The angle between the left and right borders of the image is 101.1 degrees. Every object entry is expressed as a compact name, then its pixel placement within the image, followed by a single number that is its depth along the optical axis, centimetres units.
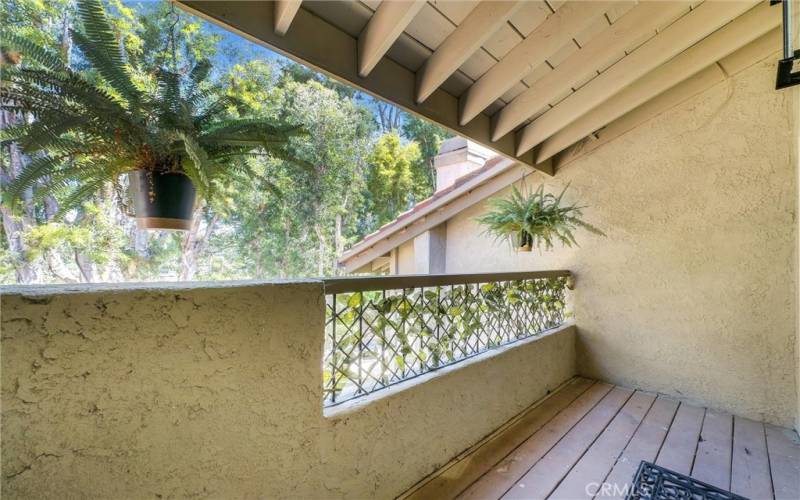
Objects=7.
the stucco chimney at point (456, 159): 420
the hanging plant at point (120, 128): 84
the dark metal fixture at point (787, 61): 119
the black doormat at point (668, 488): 150
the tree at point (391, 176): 935
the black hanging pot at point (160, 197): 98
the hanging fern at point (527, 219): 252
